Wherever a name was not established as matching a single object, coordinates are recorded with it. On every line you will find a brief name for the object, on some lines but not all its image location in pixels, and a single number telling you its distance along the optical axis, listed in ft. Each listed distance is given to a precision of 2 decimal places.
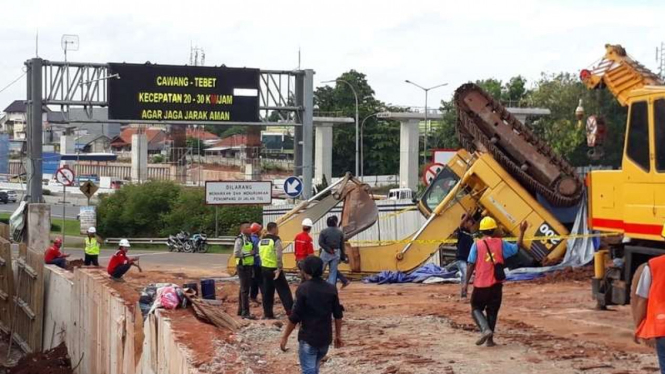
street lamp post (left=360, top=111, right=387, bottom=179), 249.55
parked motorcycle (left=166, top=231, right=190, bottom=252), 131.75
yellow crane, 44.14
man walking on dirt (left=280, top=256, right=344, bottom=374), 33.76
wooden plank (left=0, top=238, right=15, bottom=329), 88.22
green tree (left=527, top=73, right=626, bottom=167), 179.52
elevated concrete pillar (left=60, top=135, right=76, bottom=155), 349.12
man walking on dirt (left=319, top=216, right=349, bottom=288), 62.28
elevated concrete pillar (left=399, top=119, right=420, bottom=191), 206.39
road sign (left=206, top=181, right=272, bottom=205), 118.01
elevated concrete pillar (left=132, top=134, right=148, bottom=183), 245.04
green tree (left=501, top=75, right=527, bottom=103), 263.29
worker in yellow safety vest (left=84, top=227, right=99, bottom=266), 87.15
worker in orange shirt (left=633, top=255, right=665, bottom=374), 28.45
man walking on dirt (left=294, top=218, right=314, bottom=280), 60.03
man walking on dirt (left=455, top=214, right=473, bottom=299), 63.72
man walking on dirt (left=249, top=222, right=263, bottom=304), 57.82
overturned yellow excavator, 74.74
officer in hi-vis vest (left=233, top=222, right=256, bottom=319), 57.21
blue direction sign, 106.22
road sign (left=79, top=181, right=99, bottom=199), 98.78
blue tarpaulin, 75.36
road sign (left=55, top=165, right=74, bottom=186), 104.58
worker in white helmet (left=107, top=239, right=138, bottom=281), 67.15
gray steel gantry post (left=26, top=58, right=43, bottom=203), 97.66
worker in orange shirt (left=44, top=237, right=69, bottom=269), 85.10
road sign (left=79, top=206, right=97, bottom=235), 107.86
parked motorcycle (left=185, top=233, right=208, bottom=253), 130.41
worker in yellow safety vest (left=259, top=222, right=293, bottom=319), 55.57
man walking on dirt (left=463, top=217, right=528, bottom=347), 42.91
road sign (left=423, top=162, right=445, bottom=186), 95.66
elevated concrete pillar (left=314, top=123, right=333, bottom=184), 212.84
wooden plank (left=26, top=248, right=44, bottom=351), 79.46
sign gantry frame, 98.12
